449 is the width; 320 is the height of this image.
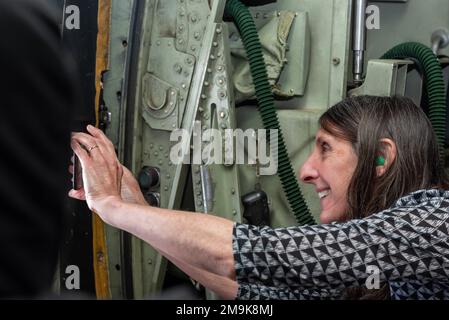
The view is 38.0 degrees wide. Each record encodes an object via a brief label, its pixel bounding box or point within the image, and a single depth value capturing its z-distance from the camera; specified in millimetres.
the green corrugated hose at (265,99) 2695
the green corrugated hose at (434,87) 2709
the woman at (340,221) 1641
